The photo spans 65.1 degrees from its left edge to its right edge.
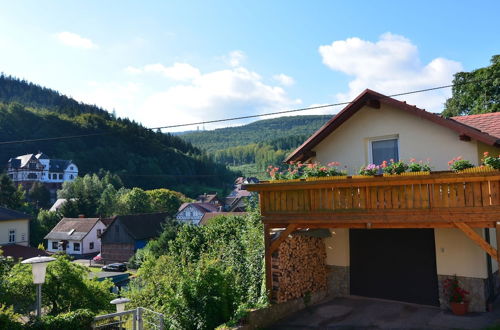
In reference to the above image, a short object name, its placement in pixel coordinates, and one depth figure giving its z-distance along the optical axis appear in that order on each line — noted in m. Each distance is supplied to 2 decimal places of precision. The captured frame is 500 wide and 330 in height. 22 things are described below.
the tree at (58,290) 13.60
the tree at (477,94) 32.25
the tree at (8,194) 67.44
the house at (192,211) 75.38
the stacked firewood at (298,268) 11.04
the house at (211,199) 98.29
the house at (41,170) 114.31
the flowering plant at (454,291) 10.45
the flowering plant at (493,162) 8.41
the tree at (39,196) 92.12
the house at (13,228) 36.41
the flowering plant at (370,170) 9.88
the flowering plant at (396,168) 9.66
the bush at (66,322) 8.90
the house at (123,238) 50.94
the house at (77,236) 55.41
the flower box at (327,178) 10.27
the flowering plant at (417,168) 9.61
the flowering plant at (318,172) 10.77
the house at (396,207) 9.02
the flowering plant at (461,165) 8.84
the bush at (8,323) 8.43
